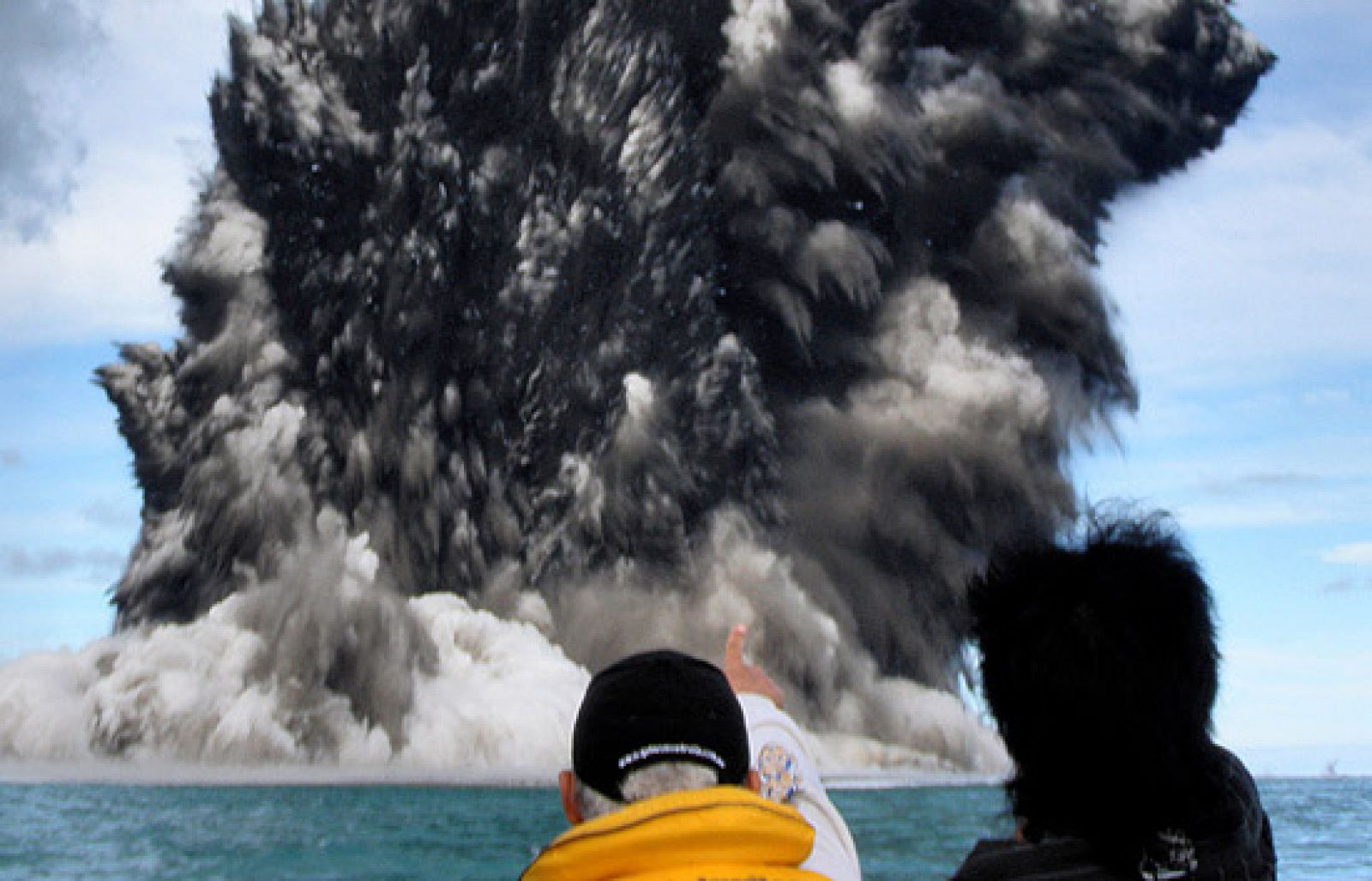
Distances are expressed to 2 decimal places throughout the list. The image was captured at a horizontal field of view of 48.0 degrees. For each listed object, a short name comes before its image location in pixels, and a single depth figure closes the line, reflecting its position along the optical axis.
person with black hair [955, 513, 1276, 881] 2.17
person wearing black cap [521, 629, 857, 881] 1.79
